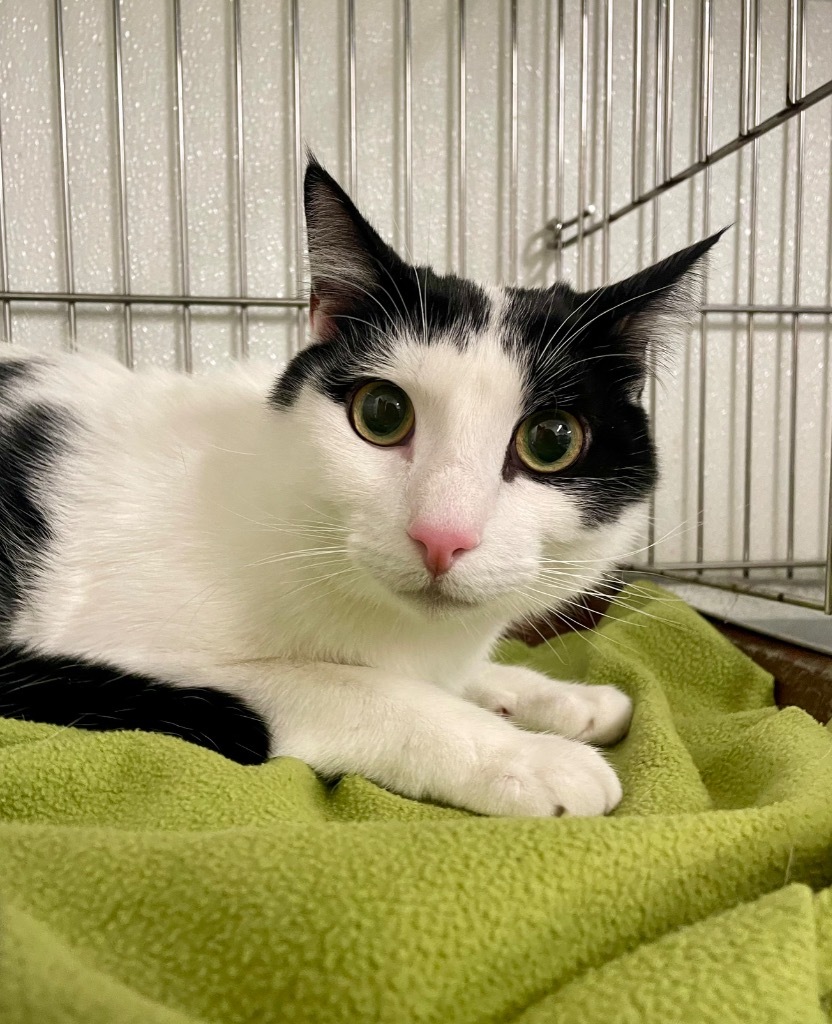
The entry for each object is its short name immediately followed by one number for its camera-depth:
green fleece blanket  0.13
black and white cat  0.21
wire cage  0.42
